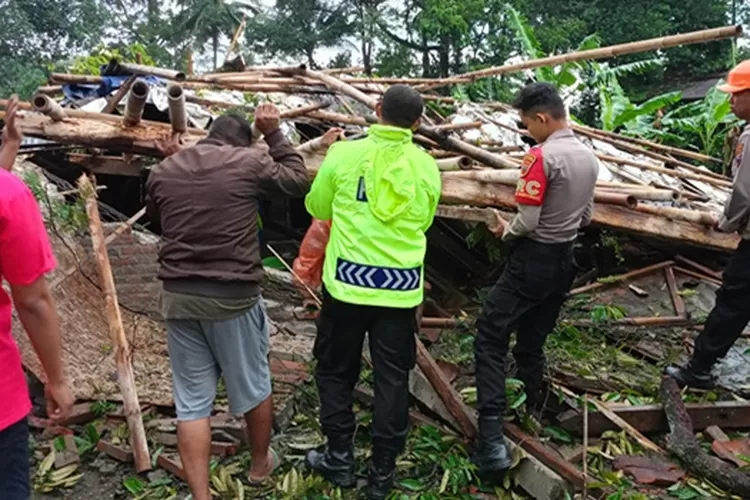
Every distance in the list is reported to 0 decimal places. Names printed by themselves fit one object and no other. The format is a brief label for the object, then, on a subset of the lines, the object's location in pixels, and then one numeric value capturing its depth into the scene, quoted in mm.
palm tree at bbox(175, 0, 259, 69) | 32812
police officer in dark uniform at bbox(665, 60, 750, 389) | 3748
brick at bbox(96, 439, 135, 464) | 3775
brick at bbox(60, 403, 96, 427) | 4156
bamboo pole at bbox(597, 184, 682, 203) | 5033
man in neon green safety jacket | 3105
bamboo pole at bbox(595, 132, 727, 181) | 7680
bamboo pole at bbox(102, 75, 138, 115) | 5723
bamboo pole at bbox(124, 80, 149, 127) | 4395
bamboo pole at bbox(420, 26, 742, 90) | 5047
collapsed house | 3879
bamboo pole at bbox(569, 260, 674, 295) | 5895
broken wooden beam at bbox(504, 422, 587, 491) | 3221
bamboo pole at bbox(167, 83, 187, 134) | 4184
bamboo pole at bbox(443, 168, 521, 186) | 4578
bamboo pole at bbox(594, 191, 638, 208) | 4695
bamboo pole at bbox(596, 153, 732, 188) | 6965
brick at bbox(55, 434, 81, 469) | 3766
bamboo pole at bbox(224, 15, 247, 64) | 8102
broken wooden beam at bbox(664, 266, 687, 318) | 5426
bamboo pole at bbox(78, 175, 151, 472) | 3705
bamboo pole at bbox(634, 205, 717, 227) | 4934
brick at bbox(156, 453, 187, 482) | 3604
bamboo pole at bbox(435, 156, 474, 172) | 4680
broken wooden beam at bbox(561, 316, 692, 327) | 5203
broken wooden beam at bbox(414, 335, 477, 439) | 3713
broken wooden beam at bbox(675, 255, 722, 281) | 5878
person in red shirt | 1963
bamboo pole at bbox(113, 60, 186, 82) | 6438
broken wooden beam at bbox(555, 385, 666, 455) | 3715
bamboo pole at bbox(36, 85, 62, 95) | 7230
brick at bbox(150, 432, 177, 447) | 3932
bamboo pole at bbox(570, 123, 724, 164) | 8305
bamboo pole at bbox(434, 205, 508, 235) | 4607
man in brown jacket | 3035
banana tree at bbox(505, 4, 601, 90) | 10641
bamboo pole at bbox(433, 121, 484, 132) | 6133
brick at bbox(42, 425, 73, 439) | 4055
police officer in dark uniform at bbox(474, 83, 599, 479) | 3299
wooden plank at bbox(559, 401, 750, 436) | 3818
